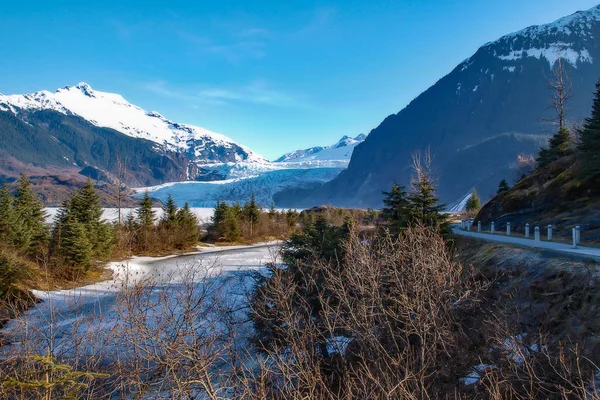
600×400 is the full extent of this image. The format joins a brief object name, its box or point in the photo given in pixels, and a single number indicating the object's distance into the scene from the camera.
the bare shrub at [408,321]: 8.31
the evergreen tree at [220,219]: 49.28
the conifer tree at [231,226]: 49.12
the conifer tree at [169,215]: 42.50
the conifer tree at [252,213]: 54.81
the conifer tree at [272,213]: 60.69
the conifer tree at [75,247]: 24.22
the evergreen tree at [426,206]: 15.32
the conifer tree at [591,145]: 17.22
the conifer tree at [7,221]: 22.84
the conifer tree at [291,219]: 60.10
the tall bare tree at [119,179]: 37.94
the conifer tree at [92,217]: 27.38
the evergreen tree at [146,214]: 39.91
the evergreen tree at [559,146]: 24.73
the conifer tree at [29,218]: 24.36
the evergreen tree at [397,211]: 15.63
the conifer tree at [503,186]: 35.86
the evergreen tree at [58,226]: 24.71
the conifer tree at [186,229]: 42.09
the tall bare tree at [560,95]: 25.87
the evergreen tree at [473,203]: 53.15
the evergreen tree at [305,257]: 12.44
